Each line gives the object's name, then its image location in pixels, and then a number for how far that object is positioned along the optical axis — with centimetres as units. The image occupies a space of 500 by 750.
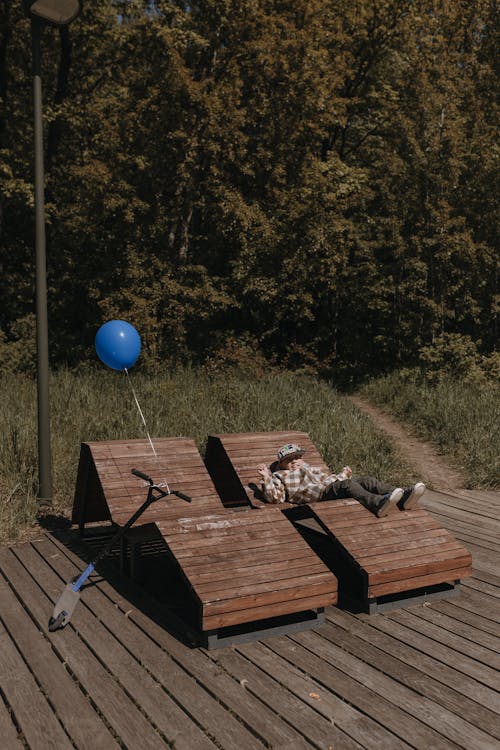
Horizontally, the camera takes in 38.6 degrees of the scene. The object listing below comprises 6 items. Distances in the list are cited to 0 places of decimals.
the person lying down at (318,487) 546
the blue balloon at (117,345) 709
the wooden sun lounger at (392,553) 489
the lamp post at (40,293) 708
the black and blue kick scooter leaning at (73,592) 452
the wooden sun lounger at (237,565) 433
